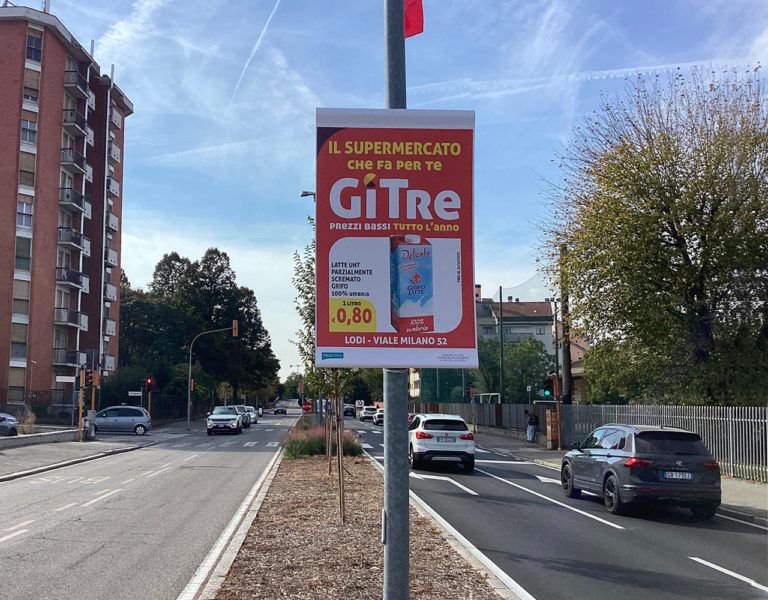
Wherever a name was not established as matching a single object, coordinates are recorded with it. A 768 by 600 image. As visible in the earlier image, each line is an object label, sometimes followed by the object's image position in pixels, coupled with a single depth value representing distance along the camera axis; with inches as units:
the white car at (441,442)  836.6
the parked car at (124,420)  1689.2
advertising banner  182.7
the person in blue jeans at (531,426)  1466.5
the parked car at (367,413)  3125.0
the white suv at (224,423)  1742.1
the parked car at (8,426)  1302.9
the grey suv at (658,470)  517.3
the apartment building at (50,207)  1804.9
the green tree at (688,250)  938.7
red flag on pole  222.8
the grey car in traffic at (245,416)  2189.7
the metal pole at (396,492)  170.9
